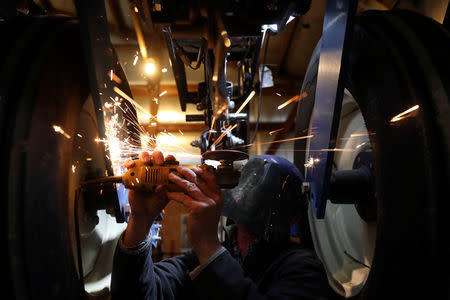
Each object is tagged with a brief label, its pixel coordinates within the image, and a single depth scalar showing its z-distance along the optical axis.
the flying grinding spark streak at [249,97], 2.47
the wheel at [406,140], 0.69
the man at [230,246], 1.10
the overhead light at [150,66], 2.28
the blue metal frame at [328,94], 0.86
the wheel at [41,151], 0.68
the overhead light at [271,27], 1.32
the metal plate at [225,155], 1.05
